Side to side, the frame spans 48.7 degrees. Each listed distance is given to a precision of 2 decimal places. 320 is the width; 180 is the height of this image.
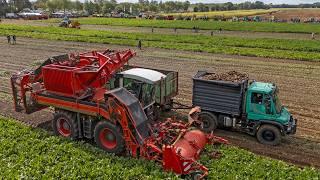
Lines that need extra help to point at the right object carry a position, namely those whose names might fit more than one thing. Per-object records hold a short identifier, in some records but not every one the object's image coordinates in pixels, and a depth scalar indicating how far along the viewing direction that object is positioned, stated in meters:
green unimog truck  12.66
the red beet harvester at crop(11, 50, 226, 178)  10.48
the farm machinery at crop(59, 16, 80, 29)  58.72
